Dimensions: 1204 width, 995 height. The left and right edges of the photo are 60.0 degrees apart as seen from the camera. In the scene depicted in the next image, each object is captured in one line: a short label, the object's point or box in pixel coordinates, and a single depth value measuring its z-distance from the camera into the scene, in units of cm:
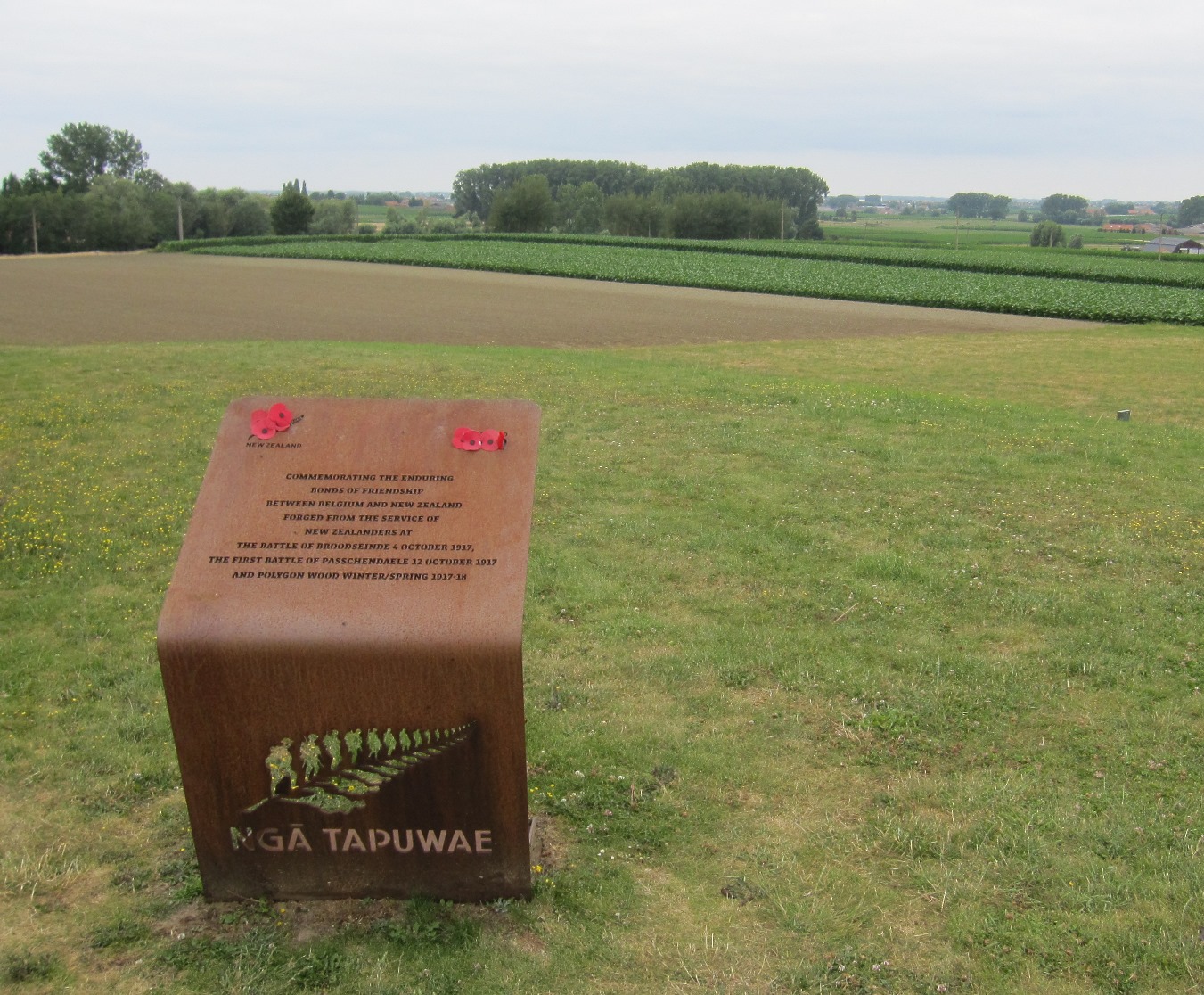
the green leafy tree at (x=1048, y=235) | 10331
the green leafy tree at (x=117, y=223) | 8175
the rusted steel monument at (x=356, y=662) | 420
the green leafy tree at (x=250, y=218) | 9450
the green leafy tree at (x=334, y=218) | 10294
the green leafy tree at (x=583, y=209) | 11900
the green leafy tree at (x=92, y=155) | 11612
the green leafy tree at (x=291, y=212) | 8975
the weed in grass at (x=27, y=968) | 414
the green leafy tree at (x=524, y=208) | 9675
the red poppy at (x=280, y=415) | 468
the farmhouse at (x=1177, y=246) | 8667
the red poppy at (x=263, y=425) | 468
